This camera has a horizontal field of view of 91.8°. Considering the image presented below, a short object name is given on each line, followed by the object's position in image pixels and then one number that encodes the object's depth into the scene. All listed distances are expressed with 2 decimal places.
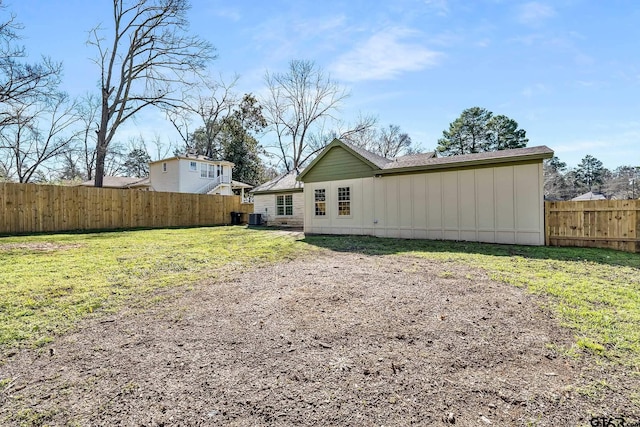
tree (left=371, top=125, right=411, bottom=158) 36.25
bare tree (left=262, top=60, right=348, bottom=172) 29.83
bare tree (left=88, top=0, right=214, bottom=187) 19.84
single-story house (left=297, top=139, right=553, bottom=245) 8.95
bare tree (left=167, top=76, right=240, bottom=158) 22.50
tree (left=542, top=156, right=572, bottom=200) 44.26
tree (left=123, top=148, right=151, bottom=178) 40.34
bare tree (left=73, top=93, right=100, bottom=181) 26.01
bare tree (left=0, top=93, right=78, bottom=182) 26.44
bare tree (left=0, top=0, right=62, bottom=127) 14.95
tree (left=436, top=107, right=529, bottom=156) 32.53
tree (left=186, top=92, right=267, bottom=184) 31.62
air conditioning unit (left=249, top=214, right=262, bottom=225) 18.55
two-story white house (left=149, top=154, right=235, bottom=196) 26.56
